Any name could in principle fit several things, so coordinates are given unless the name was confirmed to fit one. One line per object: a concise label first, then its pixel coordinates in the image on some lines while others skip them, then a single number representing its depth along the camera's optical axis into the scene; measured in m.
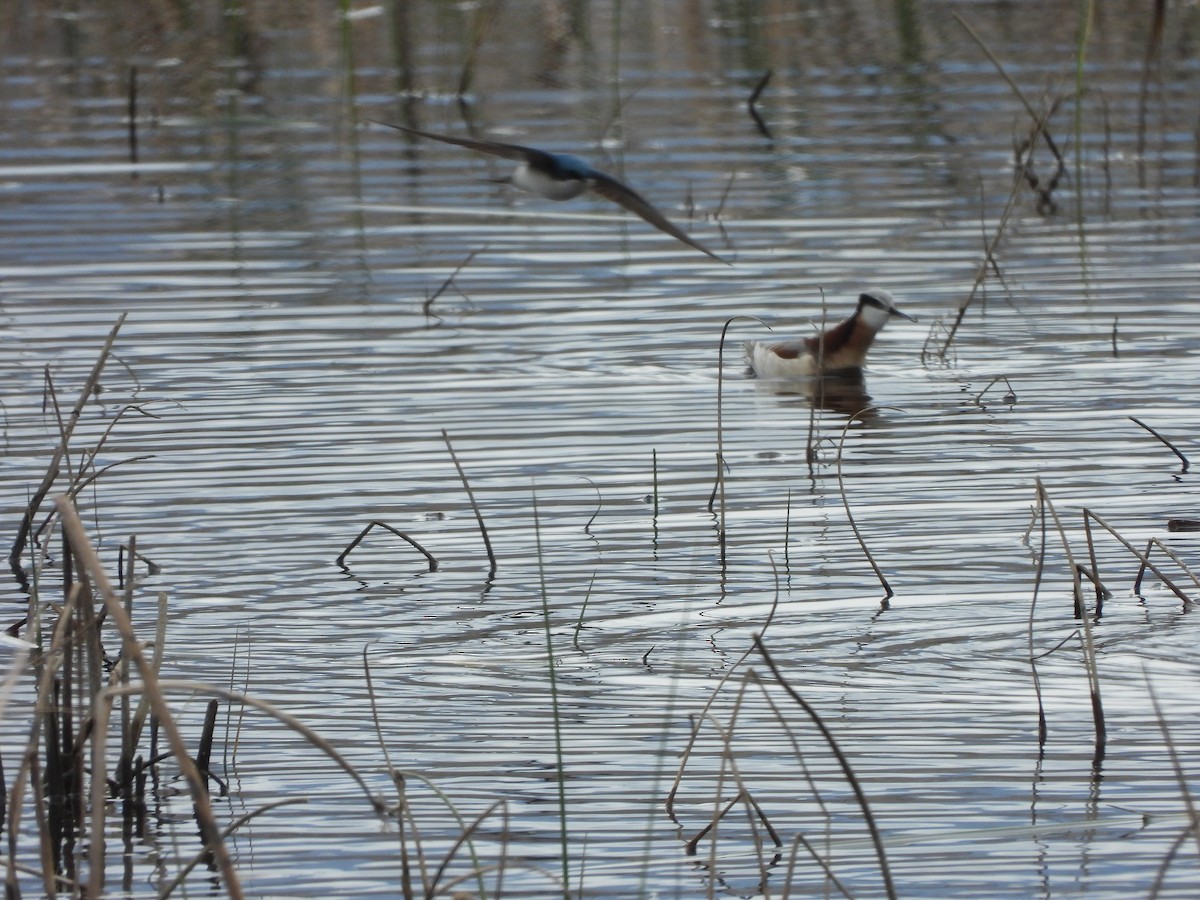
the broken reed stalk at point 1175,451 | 16.95
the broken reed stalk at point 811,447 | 17.73
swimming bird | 22.05
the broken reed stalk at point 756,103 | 35.68
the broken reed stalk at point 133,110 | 34.04
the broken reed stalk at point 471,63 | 33.79
